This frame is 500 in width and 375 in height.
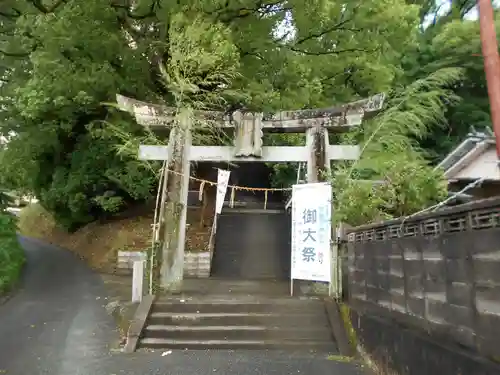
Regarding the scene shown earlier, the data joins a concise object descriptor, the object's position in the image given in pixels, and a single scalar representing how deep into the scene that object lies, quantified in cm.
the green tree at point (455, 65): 2006
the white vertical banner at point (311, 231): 965
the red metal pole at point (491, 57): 517
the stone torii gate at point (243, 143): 1102
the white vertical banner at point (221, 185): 1590
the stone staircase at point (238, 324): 827
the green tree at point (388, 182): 702
